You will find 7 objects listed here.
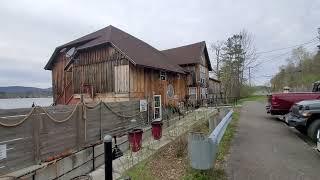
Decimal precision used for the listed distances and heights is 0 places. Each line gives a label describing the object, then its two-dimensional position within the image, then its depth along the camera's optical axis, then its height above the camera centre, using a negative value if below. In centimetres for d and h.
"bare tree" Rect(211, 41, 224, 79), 2602 +532
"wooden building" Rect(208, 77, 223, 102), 2039 +41
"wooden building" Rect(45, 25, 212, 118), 1006 +169
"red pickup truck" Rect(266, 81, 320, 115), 896 -58
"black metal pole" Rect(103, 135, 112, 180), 214 -95
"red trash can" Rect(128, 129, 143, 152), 540 -177
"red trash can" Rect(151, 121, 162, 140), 634 -164
